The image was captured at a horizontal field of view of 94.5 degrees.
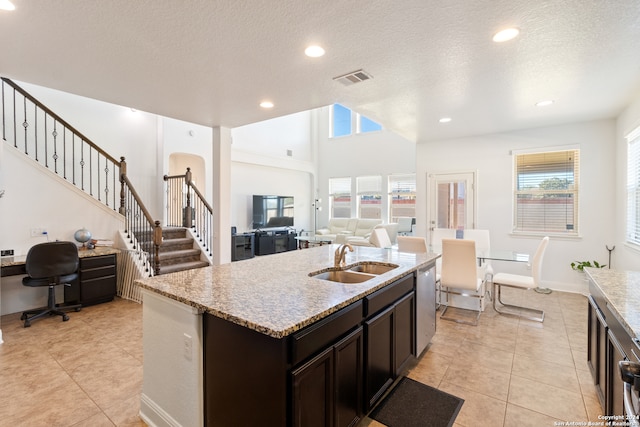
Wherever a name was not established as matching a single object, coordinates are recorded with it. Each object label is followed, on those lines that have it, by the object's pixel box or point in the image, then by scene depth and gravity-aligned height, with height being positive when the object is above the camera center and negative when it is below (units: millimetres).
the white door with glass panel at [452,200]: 5707 +206
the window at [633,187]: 3586 +300
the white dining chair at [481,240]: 4618 -487
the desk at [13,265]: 3477 -666
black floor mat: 1975 -1404
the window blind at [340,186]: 10337 +843
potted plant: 4494 -836
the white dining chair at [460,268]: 3525 -702
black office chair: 3477 -722
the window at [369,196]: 9719 +470
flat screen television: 8438 -36
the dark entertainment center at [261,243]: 7559 -915
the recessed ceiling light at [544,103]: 3709 +1375
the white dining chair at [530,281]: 3766 -926
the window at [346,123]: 10070 +3042
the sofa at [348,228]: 9258 -569
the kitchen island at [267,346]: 1338 -732
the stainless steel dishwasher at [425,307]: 2648 -917
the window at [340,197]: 10336 +465
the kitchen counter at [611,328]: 1388 -637
